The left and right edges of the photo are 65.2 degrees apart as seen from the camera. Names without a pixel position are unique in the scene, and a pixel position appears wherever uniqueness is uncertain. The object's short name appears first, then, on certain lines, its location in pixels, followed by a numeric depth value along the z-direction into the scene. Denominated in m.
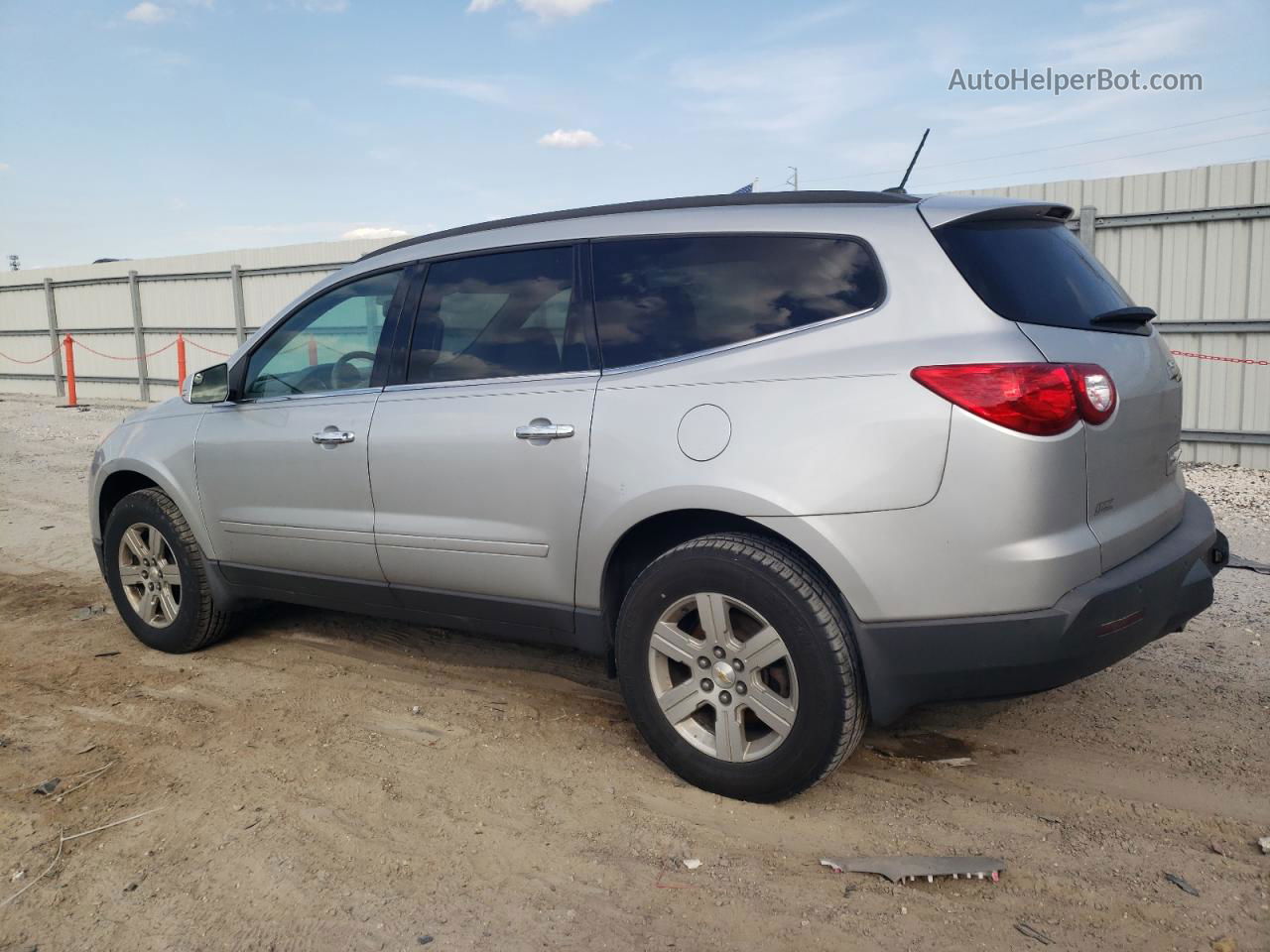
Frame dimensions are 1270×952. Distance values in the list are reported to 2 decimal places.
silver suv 2.63
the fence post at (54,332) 22.88
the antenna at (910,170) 3.41
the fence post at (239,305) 18.55
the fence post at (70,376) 18.61
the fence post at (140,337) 20.50
